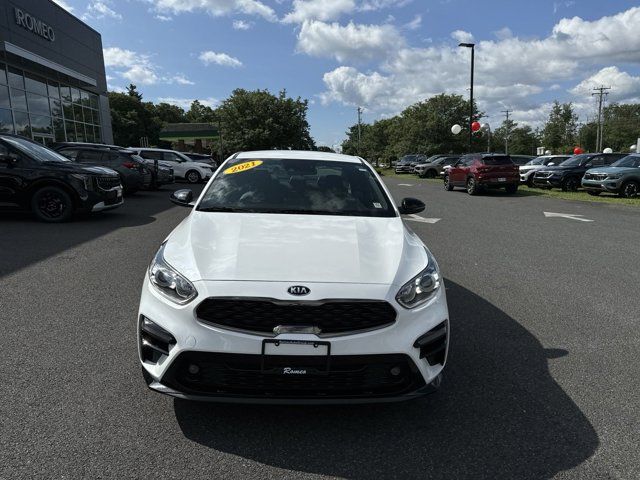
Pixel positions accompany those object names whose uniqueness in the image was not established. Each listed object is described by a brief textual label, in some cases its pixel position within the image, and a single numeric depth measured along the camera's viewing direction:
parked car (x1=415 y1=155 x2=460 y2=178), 33.16
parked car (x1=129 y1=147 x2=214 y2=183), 24.20
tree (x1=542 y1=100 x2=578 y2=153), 83.56
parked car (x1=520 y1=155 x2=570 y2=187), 22.59
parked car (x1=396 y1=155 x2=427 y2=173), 41.68
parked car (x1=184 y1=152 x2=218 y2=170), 27.22
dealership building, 20.77
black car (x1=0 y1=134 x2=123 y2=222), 9.30
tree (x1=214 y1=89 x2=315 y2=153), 52.57
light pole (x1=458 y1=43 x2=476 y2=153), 27.73
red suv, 18.78
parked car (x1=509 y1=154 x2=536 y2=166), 27.05
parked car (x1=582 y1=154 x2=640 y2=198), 16.17
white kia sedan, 2.41
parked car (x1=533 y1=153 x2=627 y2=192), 19.55
